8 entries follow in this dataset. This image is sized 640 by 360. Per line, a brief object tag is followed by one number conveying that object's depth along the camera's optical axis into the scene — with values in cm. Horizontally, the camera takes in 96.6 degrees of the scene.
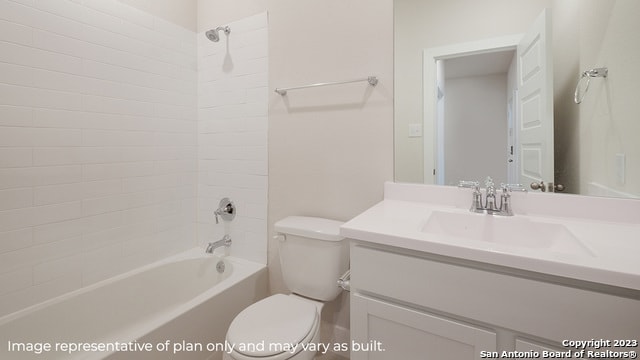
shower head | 184
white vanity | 64
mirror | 101
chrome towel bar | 144
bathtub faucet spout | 187
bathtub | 121
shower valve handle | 195
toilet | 106
